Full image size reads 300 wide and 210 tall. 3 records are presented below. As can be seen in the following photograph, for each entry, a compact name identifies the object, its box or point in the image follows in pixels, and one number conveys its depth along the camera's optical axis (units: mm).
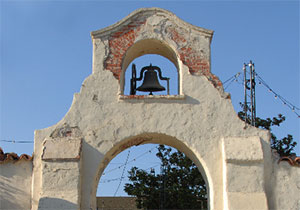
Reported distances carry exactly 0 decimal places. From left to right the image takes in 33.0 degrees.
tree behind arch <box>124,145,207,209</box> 23281
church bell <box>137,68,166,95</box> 10680
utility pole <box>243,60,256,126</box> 16911
